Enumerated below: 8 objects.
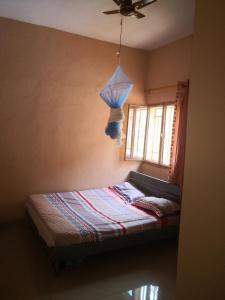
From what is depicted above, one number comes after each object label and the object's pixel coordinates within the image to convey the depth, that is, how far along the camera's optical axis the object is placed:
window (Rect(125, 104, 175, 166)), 4.31
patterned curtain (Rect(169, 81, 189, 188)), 3.48
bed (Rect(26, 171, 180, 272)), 2.54
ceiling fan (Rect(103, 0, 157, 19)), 2.33
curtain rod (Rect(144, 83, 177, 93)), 3.95
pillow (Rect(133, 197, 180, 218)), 3.22
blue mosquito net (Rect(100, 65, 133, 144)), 3.00
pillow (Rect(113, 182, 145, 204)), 3.80
